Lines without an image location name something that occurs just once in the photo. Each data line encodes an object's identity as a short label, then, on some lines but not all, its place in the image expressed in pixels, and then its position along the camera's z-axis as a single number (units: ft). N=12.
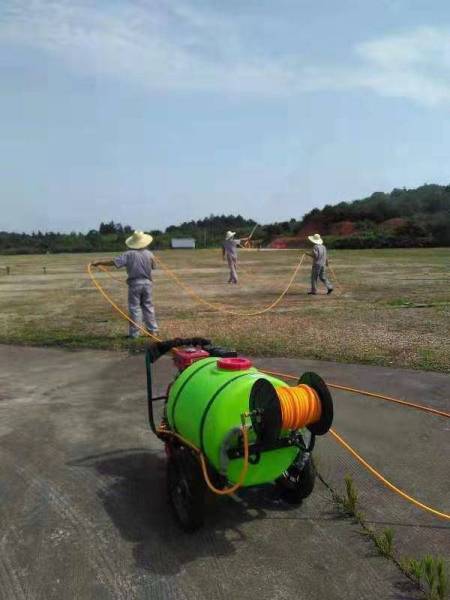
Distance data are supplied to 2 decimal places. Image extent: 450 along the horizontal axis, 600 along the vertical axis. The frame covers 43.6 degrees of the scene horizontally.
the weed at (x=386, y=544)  12.08
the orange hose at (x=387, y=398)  20.61
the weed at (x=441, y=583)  10.52
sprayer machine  12.28
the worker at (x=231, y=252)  73.46
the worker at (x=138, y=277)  34.86
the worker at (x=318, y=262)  55.34
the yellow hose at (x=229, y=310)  44.88
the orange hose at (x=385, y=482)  13.70
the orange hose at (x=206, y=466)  11.97
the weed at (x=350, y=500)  13.79
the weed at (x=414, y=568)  11.18
